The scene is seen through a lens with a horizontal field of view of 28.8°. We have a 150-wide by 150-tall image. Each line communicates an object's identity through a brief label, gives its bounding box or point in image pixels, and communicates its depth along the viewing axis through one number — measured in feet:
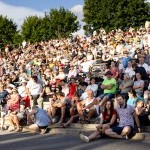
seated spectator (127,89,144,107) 27.40
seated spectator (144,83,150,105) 26.85
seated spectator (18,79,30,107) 35.95
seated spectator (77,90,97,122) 29.49
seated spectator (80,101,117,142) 25.21
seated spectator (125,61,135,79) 33.13
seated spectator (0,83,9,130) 36.50
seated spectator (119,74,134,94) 30.11
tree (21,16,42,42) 146.35
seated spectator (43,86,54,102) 37.08
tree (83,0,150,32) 122.74
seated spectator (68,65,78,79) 40.39
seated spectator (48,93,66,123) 30.55
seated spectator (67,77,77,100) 33.74
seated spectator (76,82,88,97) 34.29
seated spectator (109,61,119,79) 34.23
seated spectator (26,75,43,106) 36.54
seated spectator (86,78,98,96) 32.55
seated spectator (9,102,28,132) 31.77
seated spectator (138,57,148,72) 33.77
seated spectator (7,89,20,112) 34.13
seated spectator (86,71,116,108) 29.72
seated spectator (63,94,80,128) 29.69
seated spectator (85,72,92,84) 35.37
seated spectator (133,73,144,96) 29.13
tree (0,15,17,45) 150.94
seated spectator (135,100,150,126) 25.65
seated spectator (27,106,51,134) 29.84
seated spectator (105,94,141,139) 24.67
